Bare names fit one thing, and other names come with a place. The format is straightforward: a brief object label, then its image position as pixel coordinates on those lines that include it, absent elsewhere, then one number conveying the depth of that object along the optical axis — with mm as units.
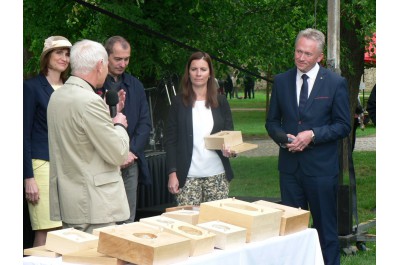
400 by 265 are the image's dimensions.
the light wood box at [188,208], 5061
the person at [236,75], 12564
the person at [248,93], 50975
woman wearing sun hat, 5609
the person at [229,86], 35500
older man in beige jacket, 4473
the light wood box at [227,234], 4199
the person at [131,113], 5887
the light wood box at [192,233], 4027
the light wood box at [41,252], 3992
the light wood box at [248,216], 4418
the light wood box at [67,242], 3971
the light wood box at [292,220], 4676
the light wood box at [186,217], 4703
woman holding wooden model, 6102
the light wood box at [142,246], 3736
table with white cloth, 3986
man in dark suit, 6055
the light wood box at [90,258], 3799
